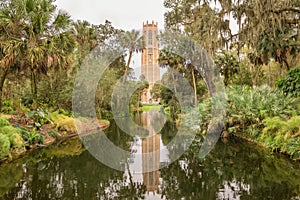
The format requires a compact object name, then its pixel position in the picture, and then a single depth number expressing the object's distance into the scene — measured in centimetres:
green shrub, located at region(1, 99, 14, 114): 1658
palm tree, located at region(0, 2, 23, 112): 1297
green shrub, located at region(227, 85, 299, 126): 1240
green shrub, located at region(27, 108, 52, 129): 1386
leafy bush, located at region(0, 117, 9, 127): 1058
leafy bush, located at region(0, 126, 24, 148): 996
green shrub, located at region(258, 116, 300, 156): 940
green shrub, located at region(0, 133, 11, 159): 891
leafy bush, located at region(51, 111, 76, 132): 1558
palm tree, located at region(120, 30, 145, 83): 2881
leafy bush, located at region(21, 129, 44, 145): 1160
